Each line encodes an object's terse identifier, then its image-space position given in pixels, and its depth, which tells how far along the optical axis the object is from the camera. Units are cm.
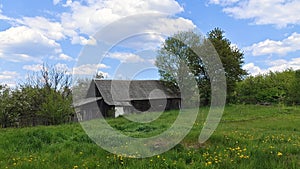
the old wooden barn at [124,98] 3027
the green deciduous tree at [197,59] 3434
